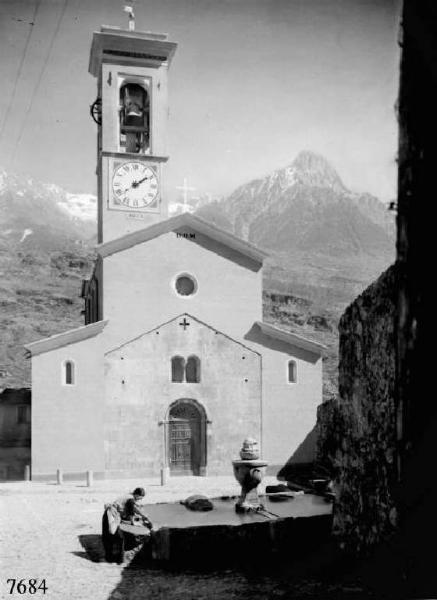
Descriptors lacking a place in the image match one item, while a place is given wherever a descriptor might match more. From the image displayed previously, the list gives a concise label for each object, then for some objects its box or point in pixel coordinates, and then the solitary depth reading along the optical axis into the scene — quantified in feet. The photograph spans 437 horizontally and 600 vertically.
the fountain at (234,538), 35.83
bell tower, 88.02
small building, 82.48
